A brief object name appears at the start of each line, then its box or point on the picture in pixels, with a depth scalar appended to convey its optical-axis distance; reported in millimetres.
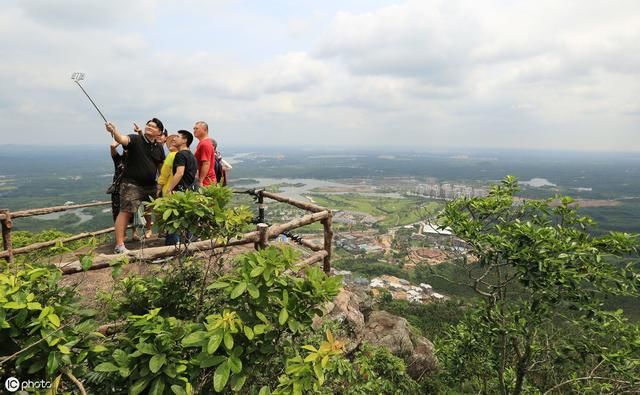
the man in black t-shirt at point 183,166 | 4547
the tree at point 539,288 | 3498
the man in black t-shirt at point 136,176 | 4812
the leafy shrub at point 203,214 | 2184
